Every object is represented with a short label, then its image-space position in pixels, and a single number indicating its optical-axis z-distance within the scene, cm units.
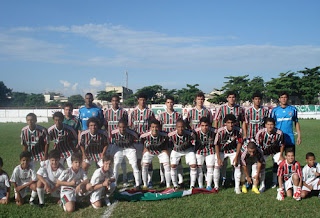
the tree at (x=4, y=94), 5878
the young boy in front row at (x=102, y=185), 395
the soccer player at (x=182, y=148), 473
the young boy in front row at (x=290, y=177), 422
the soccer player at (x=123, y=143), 490
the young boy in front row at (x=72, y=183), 386
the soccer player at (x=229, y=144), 466
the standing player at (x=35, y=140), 472
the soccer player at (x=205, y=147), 470
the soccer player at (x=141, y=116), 527
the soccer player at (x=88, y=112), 559
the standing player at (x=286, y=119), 506
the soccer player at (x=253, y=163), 461
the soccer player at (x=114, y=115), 543
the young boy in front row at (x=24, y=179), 410
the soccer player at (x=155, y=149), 482
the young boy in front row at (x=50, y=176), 404
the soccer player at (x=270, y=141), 471
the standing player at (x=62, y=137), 486
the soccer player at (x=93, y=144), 477
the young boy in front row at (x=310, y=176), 425
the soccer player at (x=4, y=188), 411
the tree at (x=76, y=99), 6332
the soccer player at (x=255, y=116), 511
